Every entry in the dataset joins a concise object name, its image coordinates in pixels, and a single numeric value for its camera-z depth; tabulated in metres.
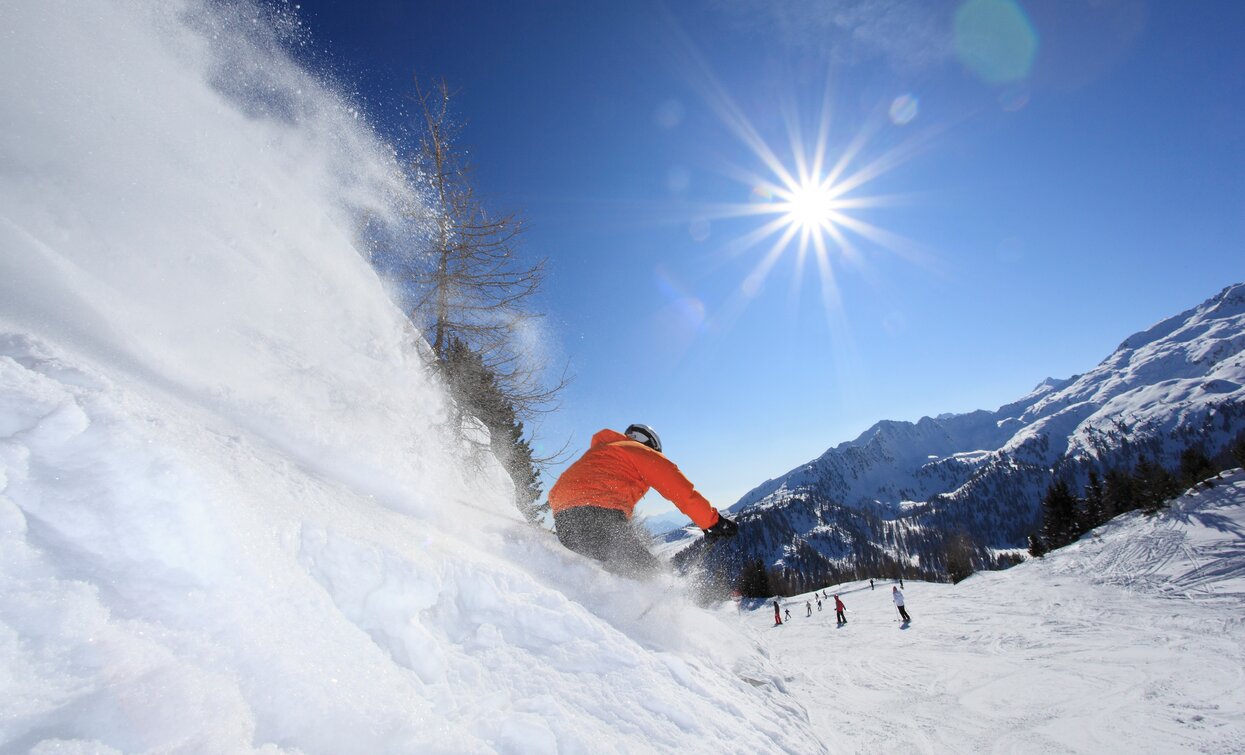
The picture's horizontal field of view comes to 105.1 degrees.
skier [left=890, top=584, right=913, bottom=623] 19.38
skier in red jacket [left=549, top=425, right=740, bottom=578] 4.46
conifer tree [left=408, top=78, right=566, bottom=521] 9.71
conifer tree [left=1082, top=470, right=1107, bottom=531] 47.53
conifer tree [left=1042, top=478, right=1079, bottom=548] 47.94
